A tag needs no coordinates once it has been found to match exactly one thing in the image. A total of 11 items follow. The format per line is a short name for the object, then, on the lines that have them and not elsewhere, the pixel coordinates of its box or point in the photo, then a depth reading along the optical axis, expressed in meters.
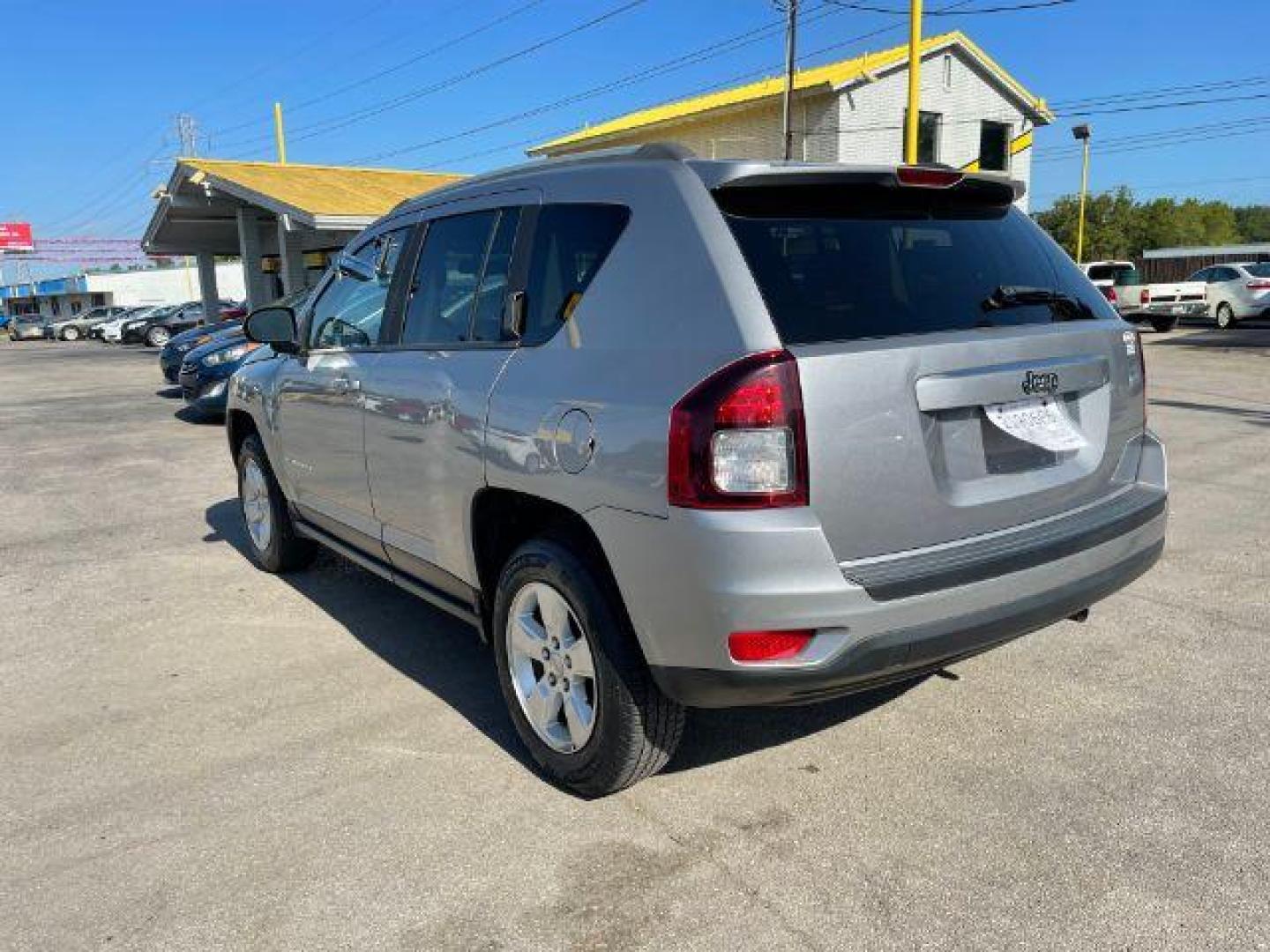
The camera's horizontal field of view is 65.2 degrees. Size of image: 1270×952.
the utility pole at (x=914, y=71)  18.56
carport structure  18.52
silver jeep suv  2.48
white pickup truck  24.38
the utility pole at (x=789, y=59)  23.00
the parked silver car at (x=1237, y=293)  24.38
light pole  41.53
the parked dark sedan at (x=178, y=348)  15.03
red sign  106.47
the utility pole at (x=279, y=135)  44.19
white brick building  24.98
